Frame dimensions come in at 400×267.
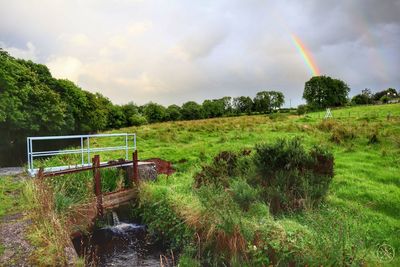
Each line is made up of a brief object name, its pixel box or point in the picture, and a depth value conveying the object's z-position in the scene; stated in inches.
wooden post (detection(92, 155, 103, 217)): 501.0
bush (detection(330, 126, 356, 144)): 818.8
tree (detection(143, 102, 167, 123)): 3617.1
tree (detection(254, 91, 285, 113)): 3951.8
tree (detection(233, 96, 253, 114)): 3996.1
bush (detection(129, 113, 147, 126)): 2918.3
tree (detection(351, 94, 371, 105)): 3348.9
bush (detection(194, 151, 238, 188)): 485.4
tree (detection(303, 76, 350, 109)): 3393.2
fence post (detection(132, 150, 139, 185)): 570.9
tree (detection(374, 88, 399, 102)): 3709.2
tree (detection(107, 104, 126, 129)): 2690.9
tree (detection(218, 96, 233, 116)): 4071.6
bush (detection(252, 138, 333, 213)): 403.5
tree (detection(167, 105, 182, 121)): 3720.5
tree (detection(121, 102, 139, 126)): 2958.9
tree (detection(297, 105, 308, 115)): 2407.1
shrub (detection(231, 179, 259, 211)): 398.9
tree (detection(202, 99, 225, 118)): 3780.3
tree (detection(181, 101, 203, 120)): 3693.4
